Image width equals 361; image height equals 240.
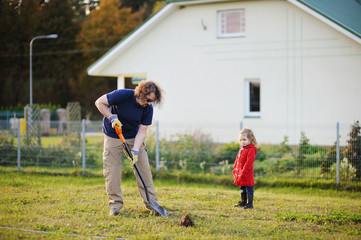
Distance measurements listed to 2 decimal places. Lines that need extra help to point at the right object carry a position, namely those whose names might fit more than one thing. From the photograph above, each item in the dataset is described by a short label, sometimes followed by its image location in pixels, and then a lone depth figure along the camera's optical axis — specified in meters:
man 6.42
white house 14.95
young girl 7.73
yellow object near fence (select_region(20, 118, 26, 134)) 15.41
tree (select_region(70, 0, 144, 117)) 40.78
